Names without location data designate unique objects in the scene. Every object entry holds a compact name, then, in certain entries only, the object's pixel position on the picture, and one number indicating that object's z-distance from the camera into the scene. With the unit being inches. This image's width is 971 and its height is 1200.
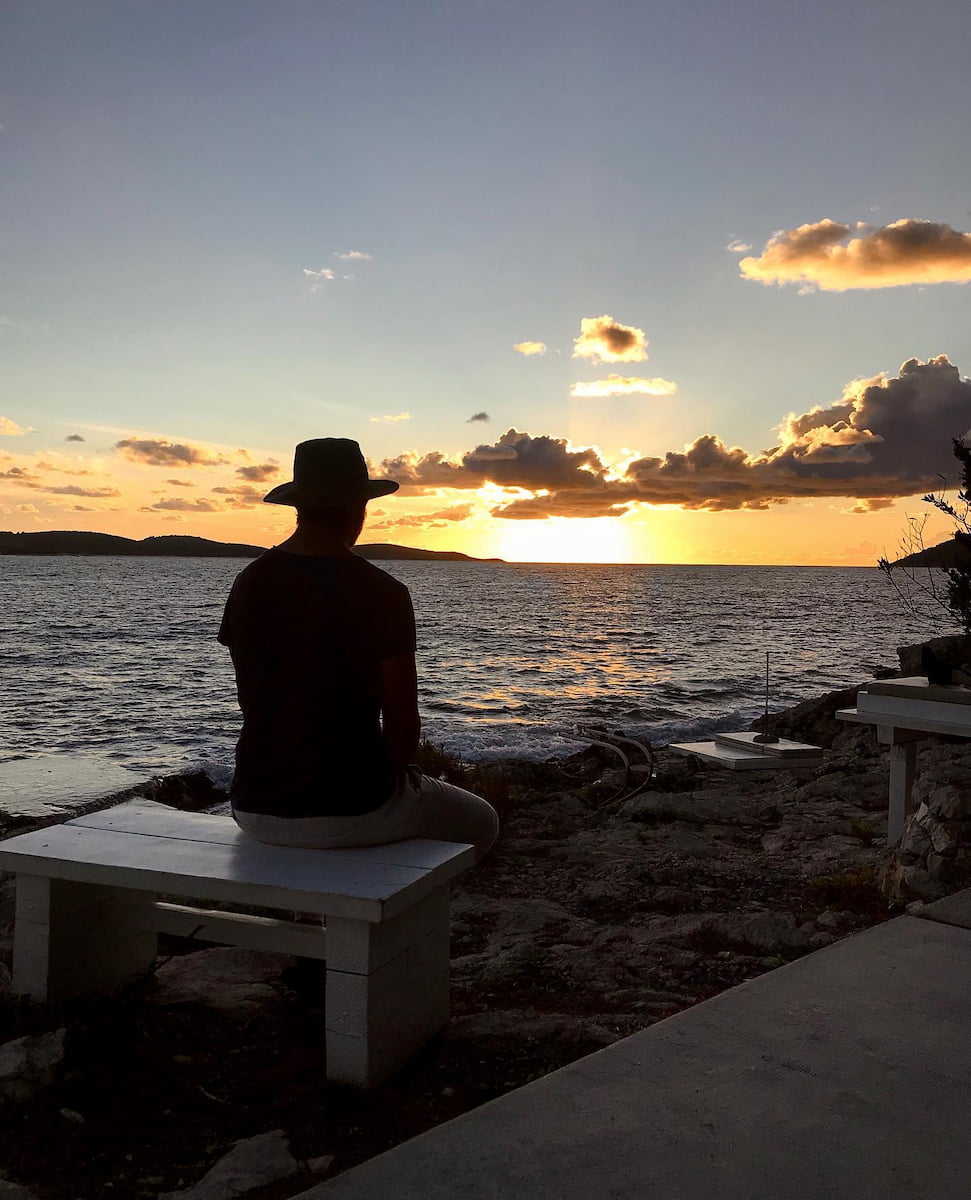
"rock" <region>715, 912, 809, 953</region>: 166.9
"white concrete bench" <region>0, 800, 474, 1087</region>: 107.4
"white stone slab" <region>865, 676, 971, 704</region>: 191.8
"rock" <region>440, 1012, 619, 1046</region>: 120.8
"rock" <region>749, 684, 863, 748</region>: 543.5
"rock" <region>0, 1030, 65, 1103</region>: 102.7
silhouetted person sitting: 120.6
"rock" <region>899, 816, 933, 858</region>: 178.4
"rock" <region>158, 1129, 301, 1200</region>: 88.0
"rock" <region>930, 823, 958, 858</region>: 171.0
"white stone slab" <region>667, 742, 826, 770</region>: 398.6
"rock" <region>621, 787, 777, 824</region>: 288.2
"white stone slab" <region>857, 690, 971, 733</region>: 190.2
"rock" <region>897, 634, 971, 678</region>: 553.6
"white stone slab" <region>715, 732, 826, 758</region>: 400.5
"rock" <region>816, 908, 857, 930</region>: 177.0
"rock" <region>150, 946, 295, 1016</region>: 131.6
